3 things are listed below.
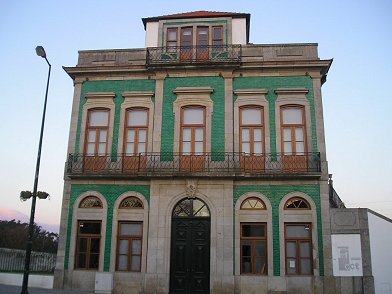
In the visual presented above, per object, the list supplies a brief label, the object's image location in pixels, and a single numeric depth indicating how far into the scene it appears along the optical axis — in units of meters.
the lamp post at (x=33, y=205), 12.56
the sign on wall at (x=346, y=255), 15.27
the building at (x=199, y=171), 15.73
